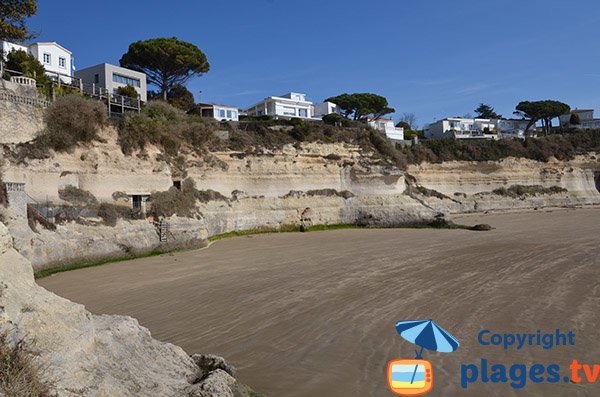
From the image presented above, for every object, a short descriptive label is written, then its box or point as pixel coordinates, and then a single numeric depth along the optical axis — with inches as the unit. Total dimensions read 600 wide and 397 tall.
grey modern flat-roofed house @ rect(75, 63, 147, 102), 1306.6
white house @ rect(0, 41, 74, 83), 1334.9
